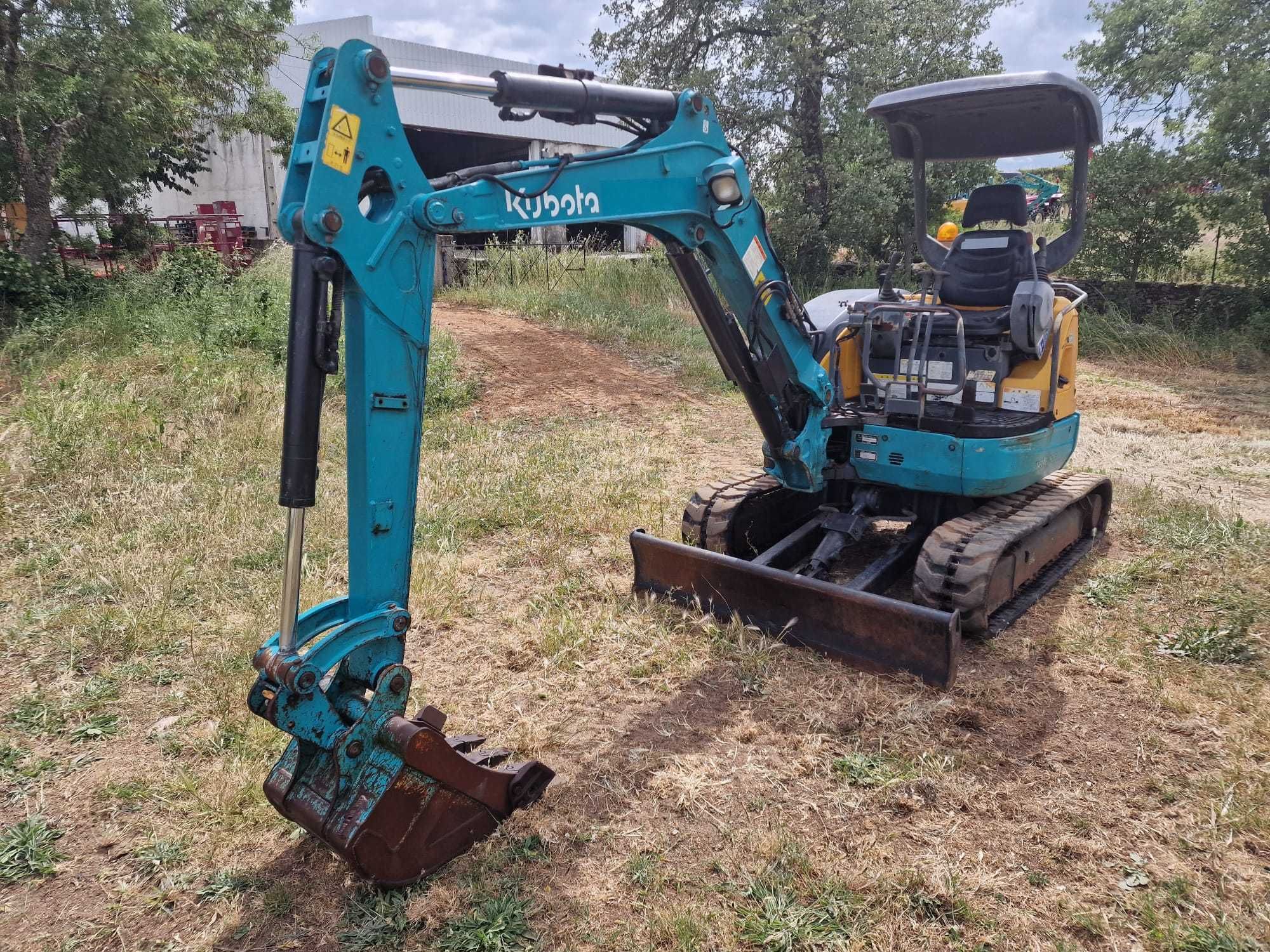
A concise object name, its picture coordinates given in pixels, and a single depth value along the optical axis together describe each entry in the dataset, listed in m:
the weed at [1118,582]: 4.99
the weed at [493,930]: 2.64
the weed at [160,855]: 3.00
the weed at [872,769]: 3.41
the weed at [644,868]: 2.91
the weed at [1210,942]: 2.56
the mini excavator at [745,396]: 2.72
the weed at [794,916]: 2.64
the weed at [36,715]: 3.74
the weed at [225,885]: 2.87
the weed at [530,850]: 3.01
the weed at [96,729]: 3.71
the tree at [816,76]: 14.00
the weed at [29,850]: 2.97
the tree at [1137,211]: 13.85
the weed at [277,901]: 2.79
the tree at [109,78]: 10.23
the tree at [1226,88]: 12.44
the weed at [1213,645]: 4.28
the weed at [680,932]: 2.63
